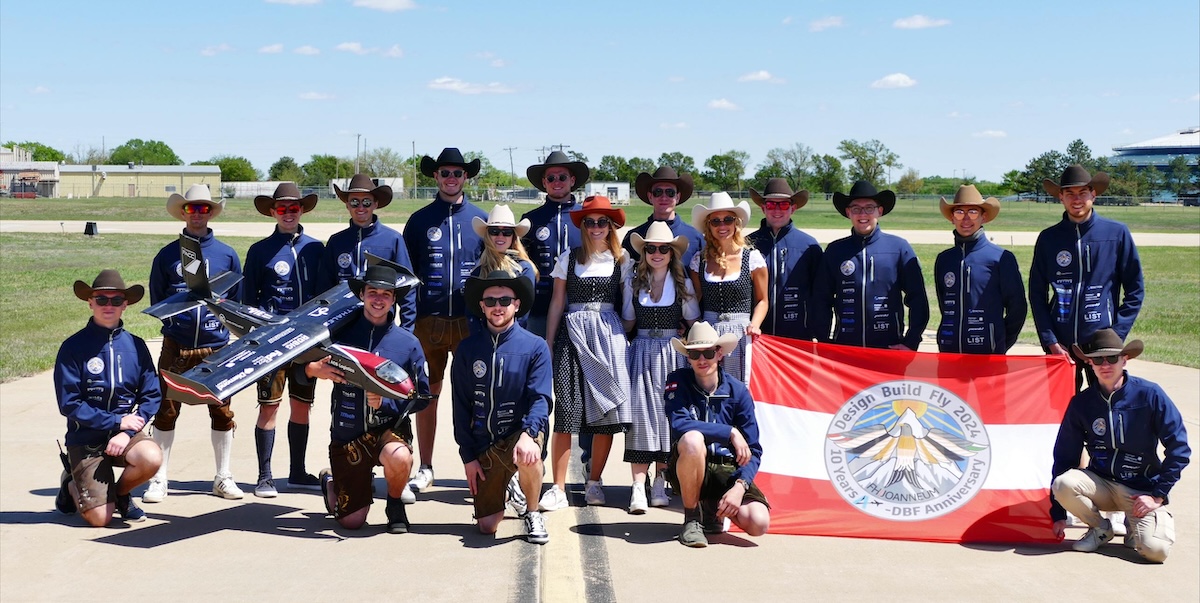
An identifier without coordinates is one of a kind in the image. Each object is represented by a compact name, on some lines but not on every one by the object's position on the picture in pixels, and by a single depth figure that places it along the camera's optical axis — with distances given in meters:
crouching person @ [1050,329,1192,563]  6.07
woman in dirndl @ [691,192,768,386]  7.10
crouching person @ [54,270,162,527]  6.64
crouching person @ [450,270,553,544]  6.42
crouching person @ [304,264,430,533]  6.50
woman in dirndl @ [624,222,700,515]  7.05
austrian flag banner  6.59
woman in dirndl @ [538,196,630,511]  7.04
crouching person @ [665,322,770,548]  6.25
